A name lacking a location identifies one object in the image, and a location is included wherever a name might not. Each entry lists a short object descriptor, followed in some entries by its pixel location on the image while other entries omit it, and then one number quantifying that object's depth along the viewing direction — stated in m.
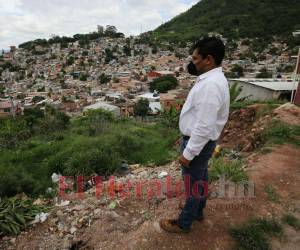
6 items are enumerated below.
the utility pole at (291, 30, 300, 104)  9.96
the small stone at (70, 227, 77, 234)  2.66
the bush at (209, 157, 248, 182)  3.20
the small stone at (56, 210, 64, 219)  2.88
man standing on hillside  1.81
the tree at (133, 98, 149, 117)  26.26
